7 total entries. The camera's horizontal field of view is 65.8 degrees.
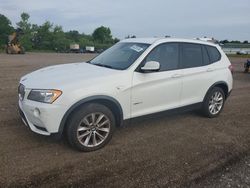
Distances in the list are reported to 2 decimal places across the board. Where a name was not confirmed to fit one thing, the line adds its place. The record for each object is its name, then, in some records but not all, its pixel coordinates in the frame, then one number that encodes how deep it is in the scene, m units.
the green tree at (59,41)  53.13
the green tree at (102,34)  74.87
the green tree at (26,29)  49.40
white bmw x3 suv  2.76
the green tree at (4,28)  58.65
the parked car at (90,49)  41.60
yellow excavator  23.00
